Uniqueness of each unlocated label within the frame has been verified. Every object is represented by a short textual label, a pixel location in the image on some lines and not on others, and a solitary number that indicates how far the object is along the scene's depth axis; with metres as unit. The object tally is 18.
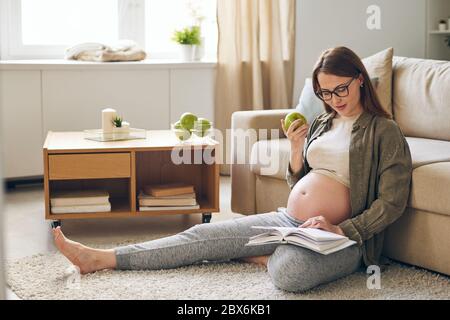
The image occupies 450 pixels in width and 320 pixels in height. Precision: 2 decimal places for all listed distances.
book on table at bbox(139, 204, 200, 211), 3.23
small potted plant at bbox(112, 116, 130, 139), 3.38
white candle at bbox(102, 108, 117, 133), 3.39
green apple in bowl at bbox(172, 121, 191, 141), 3.30
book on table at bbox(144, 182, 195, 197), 3.26
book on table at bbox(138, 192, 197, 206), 3.23
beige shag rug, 2.37
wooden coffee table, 3.14
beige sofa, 2.59
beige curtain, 4.64
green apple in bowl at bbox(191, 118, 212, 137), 3.33
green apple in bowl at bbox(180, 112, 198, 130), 3.29
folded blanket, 4.42
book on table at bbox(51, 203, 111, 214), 3.16
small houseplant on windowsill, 4.62
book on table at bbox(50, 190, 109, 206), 3.16
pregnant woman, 2.41
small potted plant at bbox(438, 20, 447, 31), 5.23
